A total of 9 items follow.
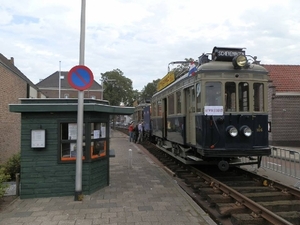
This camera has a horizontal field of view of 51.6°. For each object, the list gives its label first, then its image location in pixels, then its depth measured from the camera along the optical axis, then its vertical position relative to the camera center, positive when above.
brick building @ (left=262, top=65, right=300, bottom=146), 21.38 +0.47
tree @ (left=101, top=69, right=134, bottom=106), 53.50 +6.17
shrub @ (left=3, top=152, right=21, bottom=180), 8.69 -1.25
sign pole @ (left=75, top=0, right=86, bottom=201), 6.24 -0.55
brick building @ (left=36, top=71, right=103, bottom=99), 66.88 +7.30
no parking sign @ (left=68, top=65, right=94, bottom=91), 6.34 +0.94
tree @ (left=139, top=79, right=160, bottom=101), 61.66 +6.84
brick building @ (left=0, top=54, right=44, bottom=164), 14.23 +0.44
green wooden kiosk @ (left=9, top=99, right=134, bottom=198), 6.48 -0.52
